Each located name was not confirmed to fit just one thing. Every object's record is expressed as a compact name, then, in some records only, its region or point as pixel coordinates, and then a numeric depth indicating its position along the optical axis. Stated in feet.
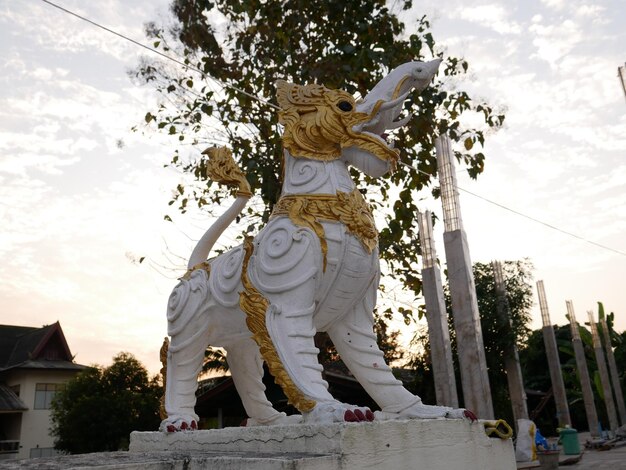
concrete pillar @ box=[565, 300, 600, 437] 65.72
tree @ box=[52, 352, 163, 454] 53.72
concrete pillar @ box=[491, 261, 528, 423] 40.14
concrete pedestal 7.67
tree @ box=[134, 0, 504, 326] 22.62
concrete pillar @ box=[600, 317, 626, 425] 78.43
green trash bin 45.73
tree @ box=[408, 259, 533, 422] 45.78
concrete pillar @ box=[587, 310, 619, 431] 68.90
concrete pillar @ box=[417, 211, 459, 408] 26.99
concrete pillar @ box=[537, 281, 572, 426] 53.83
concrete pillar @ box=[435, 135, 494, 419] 20.35
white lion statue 9.79
